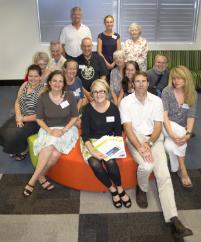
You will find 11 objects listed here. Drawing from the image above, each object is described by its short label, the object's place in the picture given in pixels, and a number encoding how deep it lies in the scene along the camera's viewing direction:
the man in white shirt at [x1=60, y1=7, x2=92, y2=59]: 3.85
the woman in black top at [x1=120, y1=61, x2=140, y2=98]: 2.98
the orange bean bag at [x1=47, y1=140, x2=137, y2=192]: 2.40
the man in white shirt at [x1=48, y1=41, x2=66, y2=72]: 3.26
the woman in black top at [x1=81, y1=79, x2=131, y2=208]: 2.29
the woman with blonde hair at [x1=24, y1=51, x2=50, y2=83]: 3.09
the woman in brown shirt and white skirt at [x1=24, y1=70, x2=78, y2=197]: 2.46
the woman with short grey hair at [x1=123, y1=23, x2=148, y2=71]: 3.72
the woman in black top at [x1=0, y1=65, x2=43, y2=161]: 2.77
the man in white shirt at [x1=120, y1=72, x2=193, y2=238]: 2.28
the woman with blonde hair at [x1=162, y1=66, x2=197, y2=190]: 2.56
